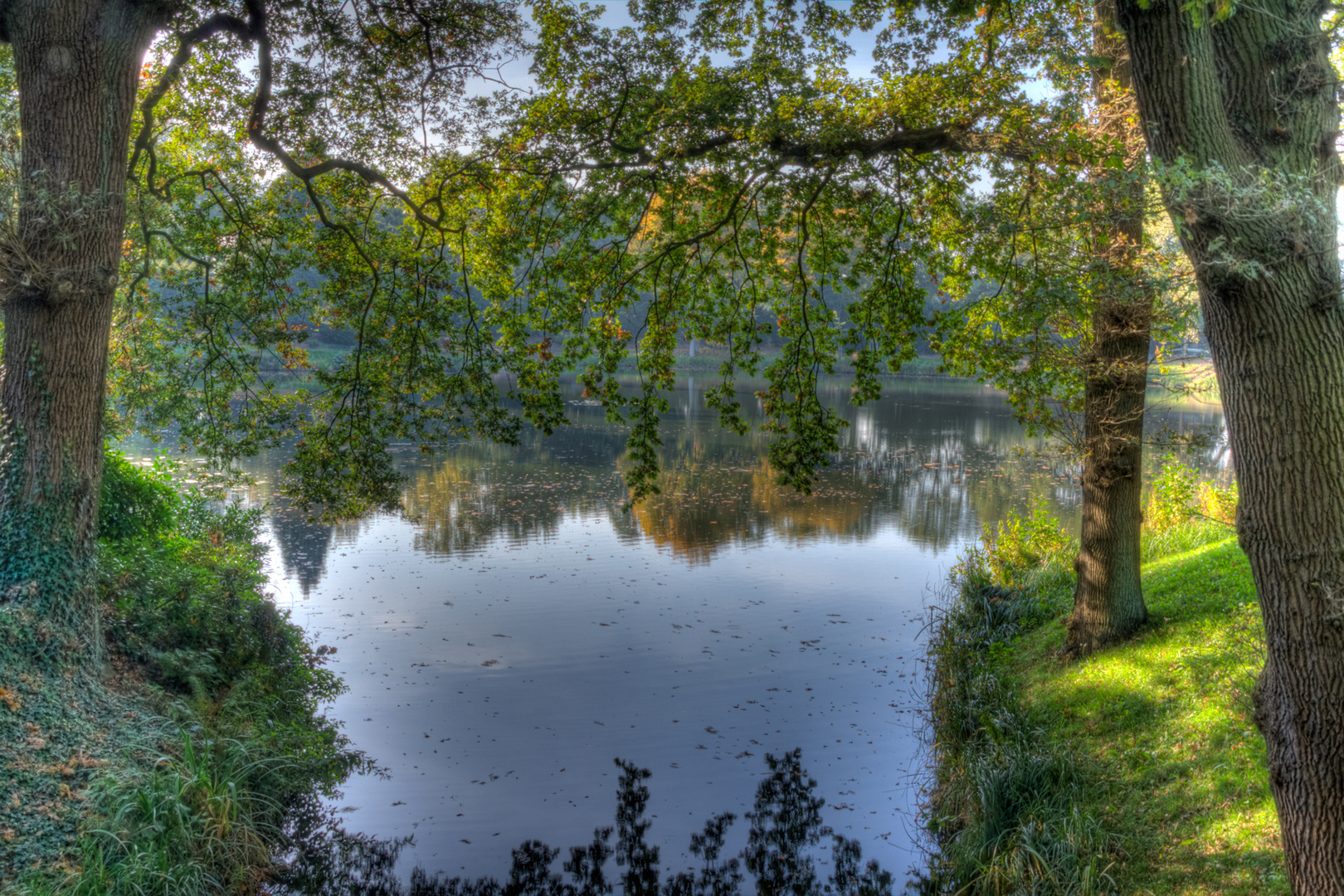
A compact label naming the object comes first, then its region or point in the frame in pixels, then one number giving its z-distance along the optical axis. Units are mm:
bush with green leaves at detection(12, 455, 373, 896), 5445
